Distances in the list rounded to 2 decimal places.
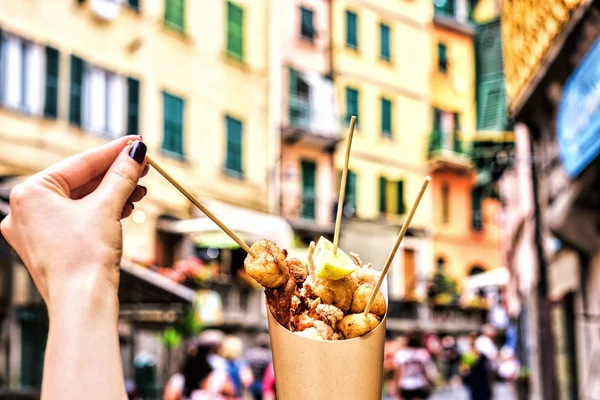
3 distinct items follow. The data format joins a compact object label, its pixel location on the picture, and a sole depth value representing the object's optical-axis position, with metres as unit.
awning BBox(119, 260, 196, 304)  7.15
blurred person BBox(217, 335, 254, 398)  7.61
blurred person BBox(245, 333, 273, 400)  10.73
